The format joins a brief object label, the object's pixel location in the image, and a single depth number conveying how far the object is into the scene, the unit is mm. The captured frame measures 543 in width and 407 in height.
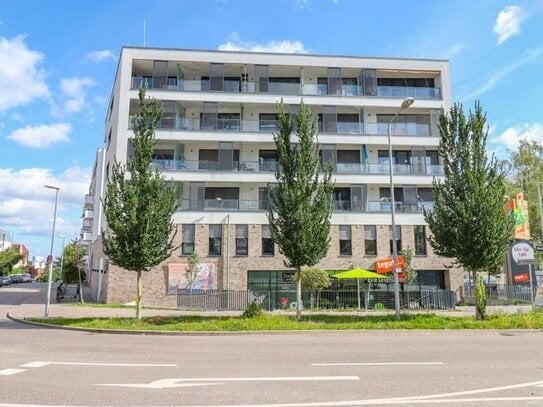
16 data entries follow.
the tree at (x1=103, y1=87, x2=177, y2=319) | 18922
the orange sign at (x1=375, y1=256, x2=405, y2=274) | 32753
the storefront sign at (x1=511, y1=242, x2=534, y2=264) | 28641
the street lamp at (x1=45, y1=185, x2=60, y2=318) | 22531
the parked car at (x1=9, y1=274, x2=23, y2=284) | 76675
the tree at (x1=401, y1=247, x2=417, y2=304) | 32750
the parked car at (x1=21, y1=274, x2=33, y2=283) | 89119
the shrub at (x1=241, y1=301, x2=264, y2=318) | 18922
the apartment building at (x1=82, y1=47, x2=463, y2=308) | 34062
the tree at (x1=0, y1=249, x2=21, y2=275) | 86875
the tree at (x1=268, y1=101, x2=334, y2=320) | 19250
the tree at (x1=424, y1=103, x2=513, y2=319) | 19234
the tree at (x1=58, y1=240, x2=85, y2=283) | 42156
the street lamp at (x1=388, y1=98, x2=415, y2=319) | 18616
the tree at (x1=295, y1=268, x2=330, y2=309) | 29891
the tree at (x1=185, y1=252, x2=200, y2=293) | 32750
